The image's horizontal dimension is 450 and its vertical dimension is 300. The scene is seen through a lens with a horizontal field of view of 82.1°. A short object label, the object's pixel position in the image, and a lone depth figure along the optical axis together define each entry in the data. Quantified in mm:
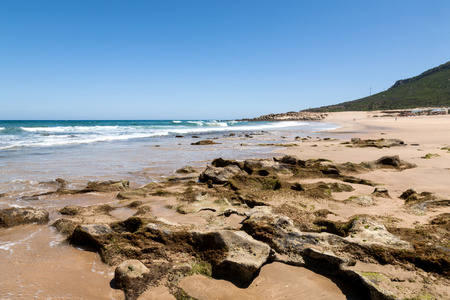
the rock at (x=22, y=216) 4566
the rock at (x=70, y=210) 5191
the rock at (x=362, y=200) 5090
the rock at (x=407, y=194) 5416
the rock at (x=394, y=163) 8570
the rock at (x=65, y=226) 4262
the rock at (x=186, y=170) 9297
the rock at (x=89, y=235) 3701
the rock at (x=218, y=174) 7262
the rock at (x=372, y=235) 3045
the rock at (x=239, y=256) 2840
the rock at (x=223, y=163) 9000
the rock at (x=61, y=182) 7503
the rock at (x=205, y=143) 20328
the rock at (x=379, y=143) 14586
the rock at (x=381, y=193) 5601
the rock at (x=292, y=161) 9123
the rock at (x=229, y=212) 4594
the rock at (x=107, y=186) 6906
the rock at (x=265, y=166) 8156
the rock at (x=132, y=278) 2744
